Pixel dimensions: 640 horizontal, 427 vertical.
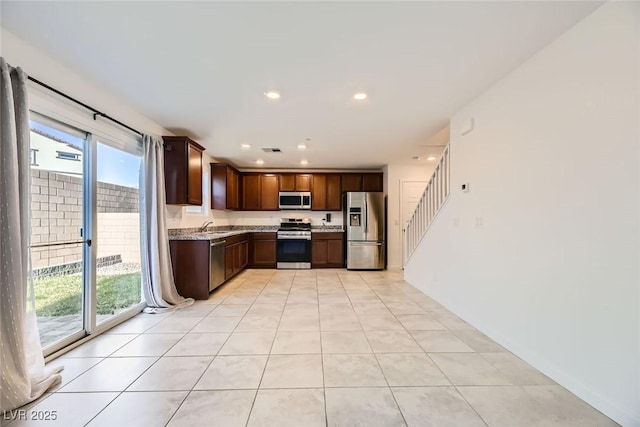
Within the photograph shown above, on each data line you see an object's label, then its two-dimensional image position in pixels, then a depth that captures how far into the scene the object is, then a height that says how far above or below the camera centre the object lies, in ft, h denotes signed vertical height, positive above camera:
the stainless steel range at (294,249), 21.75 -2.69
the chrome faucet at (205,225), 17.48 -0.71
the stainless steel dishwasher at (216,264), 13.99 -2.57
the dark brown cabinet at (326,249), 21.89 -2.72
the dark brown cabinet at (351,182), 22.88 +2.56
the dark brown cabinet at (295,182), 22.84 +2.57
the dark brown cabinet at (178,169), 13.12 +2.11
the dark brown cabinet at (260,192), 22.81 +1.78
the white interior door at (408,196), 21.72 +1.34
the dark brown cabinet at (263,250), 21.94 -2.78
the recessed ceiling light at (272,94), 9.25 +3.97
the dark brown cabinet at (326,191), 22.82 +1.83
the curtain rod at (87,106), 7.12 +3.30
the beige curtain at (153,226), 11.62 -0.48
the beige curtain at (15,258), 5.86 -0.92
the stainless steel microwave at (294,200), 22.66 +1.12
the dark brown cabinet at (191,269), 13.56 -2.61
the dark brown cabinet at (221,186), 19.30 +1.93
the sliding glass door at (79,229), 7.70 -0.45
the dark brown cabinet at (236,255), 16.69 -2.65
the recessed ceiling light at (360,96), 9.30 +3.94
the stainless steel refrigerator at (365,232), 20.98 -1.35
